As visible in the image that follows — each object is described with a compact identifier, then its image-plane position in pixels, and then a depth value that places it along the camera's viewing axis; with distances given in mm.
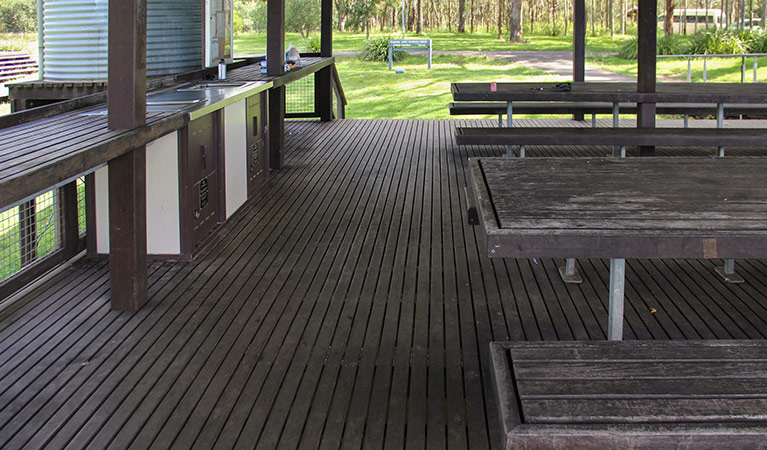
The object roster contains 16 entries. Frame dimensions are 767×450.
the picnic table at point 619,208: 2359
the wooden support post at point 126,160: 3564
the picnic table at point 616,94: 6812
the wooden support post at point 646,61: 6676
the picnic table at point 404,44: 22505
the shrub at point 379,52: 24703
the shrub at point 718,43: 19312
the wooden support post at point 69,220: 4348
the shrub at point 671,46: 21375
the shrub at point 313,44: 18470
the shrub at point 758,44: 18795
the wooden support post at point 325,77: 10680
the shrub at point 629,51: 23464
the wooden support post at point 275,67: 7250
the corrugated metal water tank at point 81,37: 5781
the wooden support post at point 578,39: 9945
